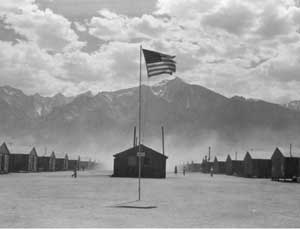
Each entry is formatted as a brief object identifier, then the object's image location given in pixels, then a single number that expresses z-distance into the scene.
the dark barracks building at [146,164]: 66.56
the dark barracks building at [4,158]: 81.50
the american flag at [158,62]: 26.39
